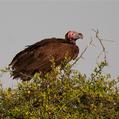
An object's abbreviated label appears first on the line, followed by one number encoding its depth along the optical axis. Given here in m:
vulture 26.05
